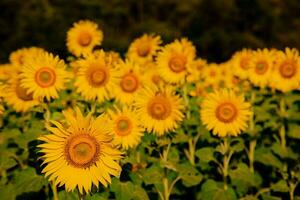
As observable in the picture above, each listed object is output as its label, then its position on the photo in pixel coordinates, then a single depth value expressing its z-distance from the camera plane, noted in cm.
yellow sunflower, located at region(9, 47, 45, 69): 740
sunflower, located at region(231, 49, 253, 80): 704
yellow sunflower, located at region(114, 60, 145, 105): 585
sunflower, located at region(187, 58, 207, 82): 610
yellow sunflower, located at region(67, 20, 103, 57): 720
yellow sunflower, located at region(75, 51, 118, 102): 514
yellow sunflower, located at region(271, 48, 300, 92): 632
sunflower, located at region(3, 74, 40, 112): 548
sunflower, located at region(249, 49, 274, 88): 648
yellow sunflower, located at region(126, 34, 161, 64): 715
